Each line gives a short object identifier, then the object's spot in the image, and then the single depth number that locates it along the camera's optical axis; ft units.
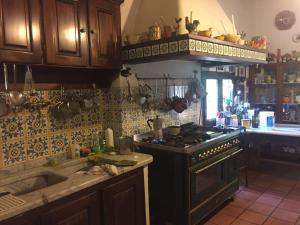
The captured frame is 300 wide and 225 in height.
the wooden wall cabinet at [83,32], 6.04
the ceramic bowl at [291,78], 13.92
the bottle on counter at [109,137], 8.11
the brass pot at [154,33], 7.32
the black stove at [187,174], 7.61
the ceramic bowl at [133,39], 7.78
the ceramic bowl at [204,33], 7.54
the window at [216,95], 12.65
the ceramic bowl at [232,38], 8.62
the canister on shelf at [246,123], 12.85
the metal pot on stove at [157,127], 8.77
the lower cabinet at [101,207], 4.90
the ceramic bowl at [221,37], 8.27
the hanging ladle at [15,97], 6.09
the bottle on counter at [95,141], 7.93
